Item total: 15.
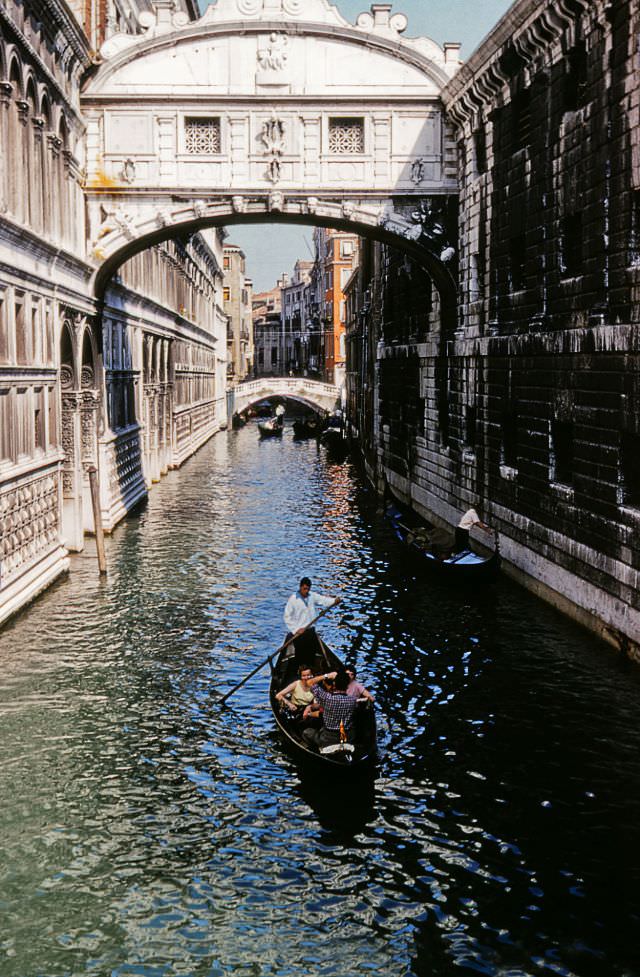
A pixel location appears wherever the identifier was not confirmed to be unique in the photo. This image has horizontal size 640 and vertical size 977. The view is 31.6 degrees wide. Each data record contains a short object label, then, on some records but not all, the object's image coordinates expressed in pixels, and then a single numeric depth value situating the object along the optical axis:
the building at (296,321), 129.75
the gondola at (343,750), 11.14
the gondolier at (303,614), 14.48
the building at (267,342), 144.88
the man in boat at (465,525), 21.95
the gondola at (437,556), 19.98
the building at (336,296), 91.31
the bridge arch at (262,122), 24.05
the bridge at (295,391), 75.81
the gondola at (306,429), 65.06
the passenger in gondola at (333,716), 11.55
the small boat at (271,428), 65.51
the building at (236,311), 98.25
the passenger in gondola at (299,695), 12.48
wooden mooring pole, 21.78
